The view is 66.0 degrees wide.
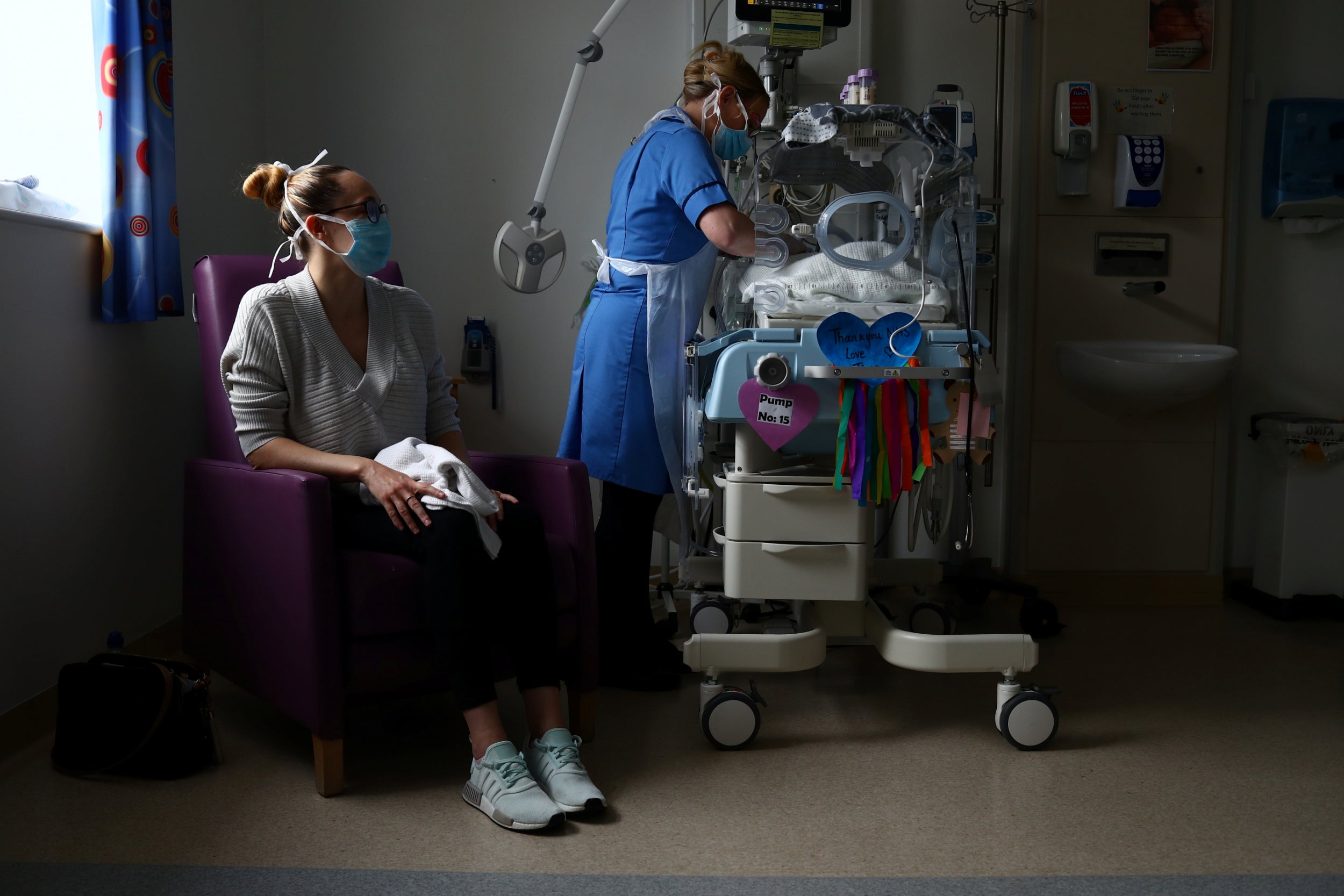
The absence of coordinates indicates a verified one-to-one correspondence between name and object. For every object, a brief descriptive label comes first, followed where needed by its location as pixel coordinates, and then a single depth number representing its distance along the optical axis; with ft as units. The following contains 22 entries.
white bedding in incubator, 6.36
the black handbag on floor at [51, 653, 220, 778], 5.81
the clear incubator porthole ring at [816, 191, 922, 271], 6.40
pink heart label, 6.15
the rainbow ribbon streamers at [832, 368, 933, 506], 6.18
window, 6.64
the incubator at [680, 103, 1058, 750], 6.18
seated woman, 5.45
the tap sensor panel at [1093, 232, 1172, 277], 10.00
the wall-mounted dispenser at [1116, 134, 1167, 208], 9.68
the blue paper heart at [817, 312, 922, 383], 6.05
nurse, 7.08
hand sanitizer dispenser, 9.62
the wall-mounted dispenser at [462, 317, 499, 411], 10.15
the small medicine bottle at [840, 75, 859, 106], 7.33
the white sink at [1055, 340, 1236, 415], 9.43
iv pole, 9.13
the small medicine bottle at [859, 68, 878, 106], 7.21
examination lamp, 8.48
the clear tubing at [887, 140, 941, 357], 6.12
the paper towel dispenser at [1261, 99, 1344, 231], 10.09
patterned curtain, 6.77
